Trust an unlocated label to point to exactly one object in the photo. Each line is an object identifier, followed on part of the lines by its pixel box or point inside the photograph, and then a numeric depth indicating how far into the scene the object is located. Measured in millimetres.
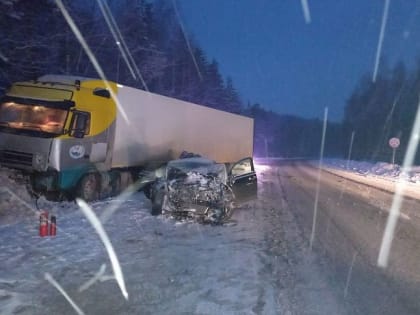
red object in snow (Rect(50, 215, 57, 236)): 8988
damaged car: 10945
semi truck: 12766
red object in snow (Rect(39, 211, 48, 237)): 8930
